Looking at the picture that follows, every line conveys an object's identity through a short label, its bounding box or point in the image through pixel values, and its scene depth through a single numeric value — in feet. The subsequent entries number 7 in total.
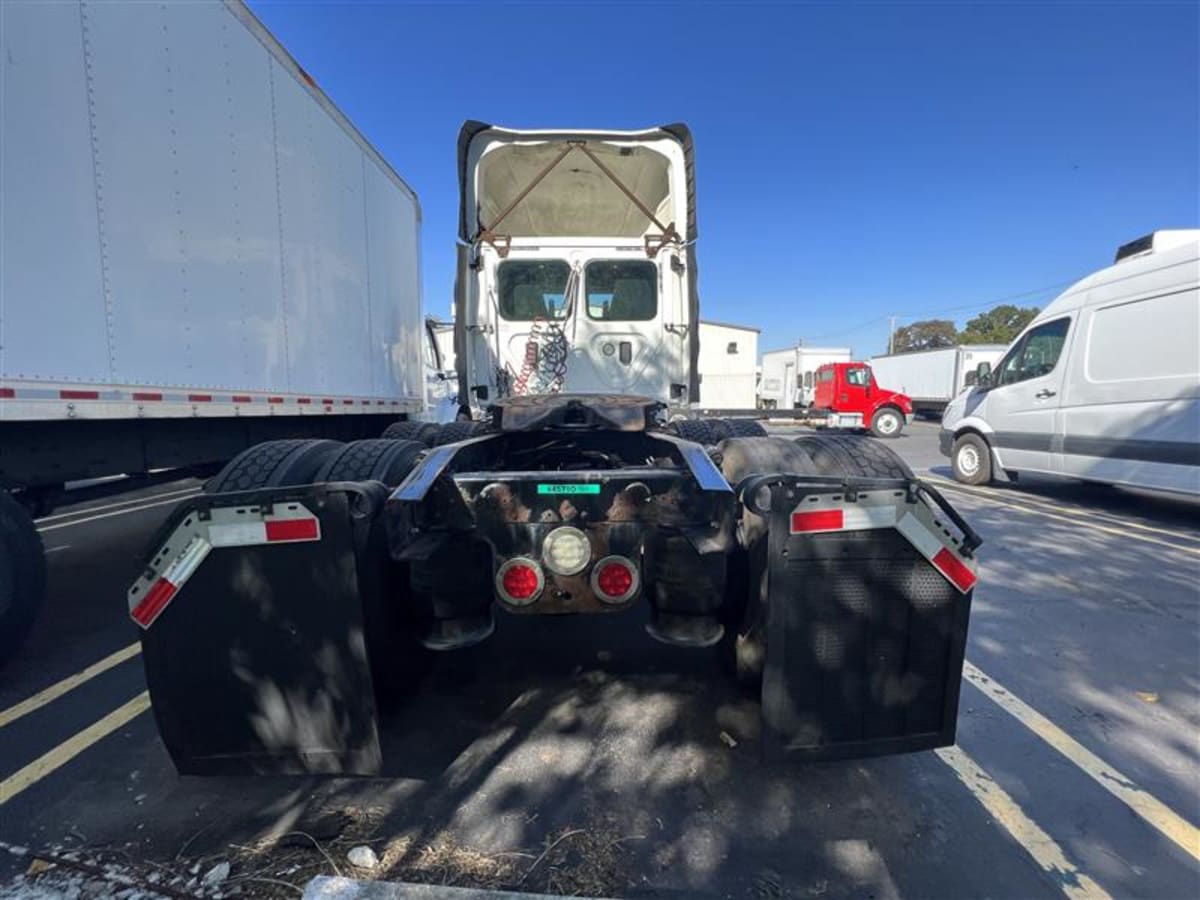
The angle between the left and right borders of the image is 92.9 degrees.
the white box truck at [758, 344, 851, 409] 94.58
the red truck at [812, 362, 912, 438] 72.59
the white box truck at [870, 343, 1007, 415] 83.87
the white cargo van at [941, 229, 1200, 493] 19.86
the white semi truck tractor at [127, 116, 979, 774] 6.81
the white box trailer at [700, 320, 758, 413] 111.34
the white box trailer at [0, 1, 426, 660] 9.85
